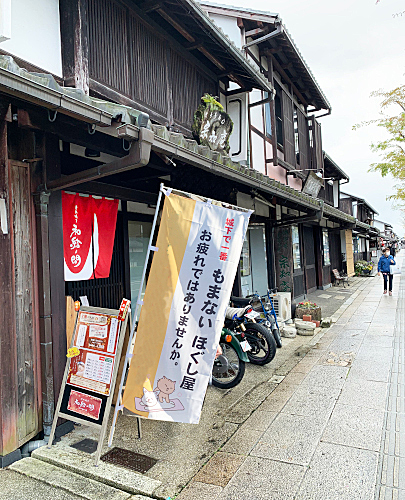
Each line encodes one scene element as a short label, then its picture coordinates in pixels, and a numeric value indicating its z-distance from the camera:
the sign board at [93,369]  4.21
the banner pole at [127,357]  4.11
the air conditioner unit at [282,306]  10.97
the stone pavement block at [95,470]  3.65
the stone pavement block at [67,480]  3.55
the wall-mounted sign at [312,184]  13.91
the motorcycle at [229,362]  6.15
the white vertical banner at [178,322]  4.07
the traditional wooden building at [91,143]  3.98
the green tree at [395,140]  21.55
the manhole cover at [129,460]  4.01
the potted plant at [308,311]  11.31
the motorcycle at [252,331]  7.09
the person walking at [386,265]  17.22
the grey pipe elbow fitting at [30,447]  4.27
